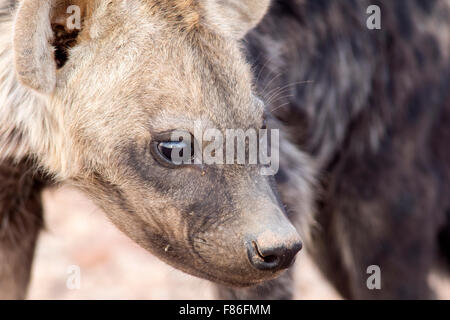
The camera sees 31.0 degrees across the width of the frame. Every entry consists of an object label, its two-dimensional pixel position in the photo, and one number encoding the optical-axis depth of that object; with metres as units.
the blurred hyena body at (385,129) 3.83
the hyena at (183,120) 2.45
